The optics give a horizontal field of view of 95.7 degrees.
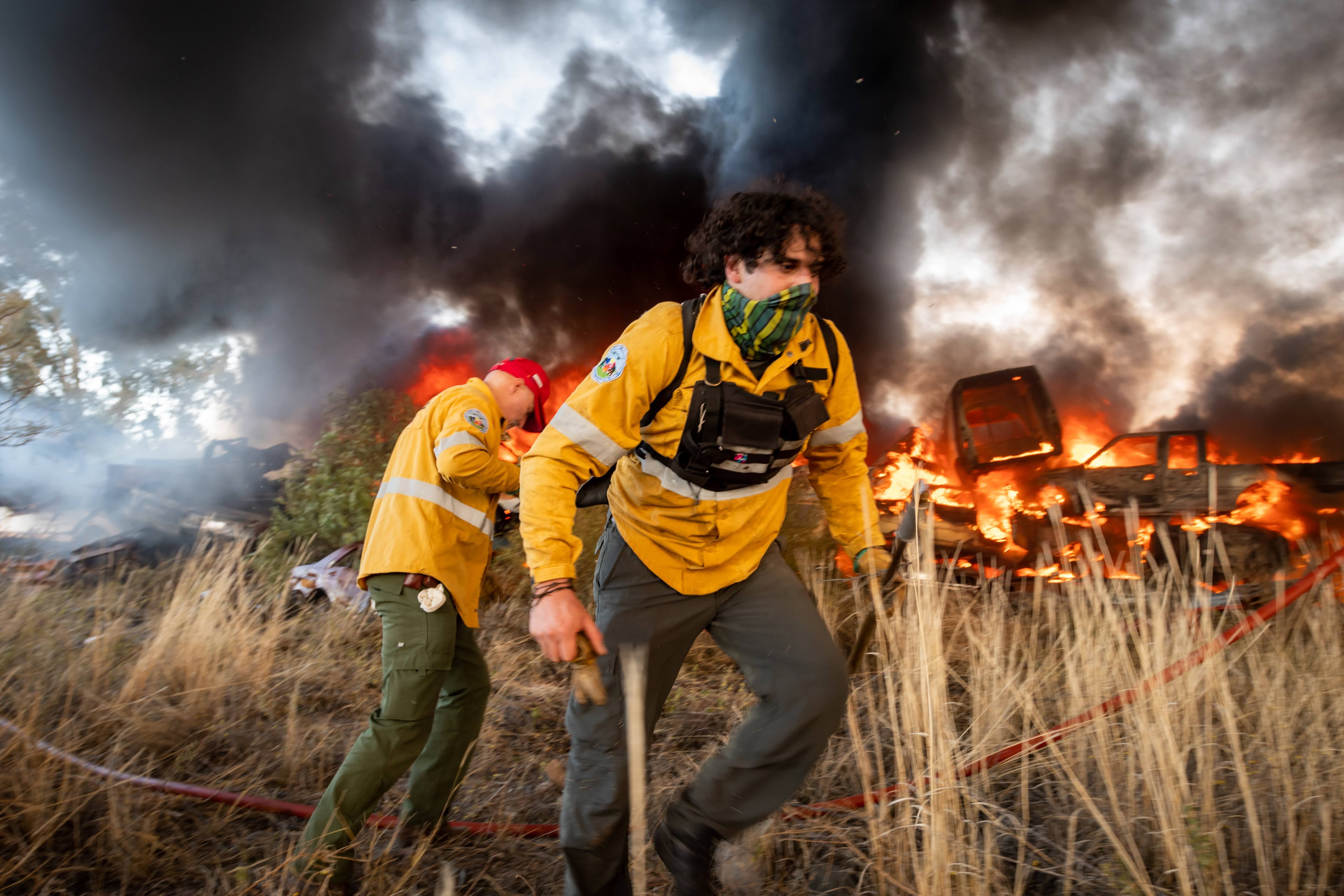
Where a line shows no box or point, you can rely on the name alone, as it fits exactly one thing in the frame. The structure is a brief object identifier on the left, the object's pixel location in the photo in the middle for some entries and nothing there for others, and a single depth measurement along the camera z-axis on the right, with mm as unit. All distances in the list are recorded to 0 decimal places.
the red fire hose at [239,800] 2330
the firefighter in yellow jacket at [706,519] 1686
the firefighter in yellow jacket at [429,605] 2004
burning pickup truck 4773
